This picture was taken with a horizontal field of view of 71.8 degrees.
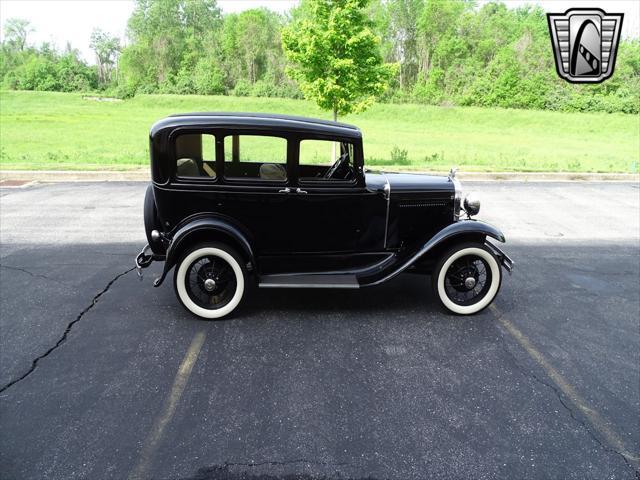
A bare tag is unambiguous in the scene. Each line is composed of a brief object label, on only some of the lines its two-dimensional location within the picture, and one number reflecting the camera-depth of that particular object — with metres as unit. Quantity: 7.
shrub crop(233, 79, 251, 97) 59.16
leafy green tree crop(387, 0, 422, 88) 74.50
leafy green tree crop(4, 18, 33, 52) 91.38
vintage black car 4.47
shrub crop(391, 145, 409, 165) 14.77
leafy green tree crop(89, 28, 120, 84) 92.00
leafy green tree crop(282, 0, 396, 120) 12.67
